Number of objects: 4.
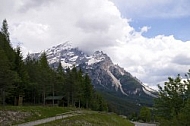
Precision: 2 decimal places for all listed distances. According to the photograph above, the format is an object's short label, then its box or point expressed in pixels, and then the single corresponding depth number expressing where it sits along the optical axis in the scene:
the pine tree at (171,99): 36.84
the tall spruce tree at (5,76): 55.40
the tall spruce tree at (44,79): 80.94
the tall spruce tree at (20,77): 73.89
